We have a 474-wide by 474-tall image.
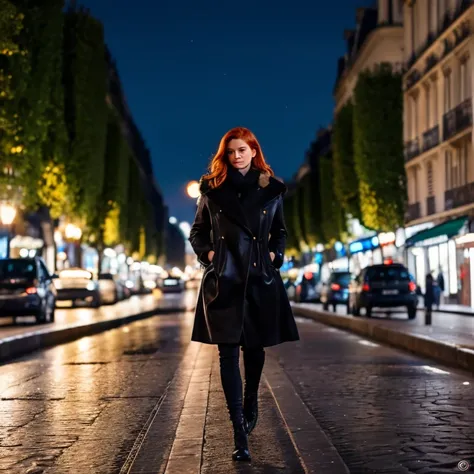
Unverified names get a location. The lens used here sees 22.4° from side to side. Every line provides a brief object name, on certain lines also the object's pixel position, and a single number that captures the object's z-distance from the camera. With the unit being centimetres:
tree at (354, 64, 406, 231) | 5762
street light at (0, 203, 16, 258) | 3888
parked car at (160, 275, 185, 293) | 10638
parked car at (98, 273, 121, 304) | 5653
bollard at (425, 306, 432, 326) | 2800
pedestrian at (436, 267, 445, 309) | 5091
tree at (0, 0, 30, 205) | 3747
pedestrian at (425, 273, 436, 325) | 2813
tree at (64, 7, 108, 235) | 5197
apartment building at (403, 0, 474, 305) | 4738
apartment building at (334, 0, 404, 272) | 7238
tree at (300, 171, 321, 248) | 9275
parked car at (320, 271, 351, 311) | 4691
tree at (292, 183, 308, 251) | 10150
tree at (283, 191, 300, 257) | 11044
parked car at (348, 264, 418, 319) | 3562
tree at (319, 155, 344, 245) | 8104
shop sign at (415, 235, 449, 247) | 5060
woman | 718
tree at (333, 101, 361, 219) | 6431
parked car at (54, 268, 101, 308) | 4997
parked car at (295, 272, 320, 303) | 6366
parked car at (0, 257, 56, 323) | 3002
